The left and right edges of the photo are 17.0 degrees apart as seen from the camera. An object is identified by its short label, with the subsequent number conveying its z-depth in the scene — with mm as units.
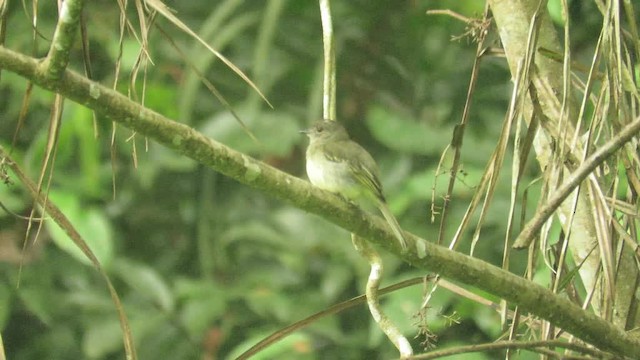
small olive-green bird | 6916
